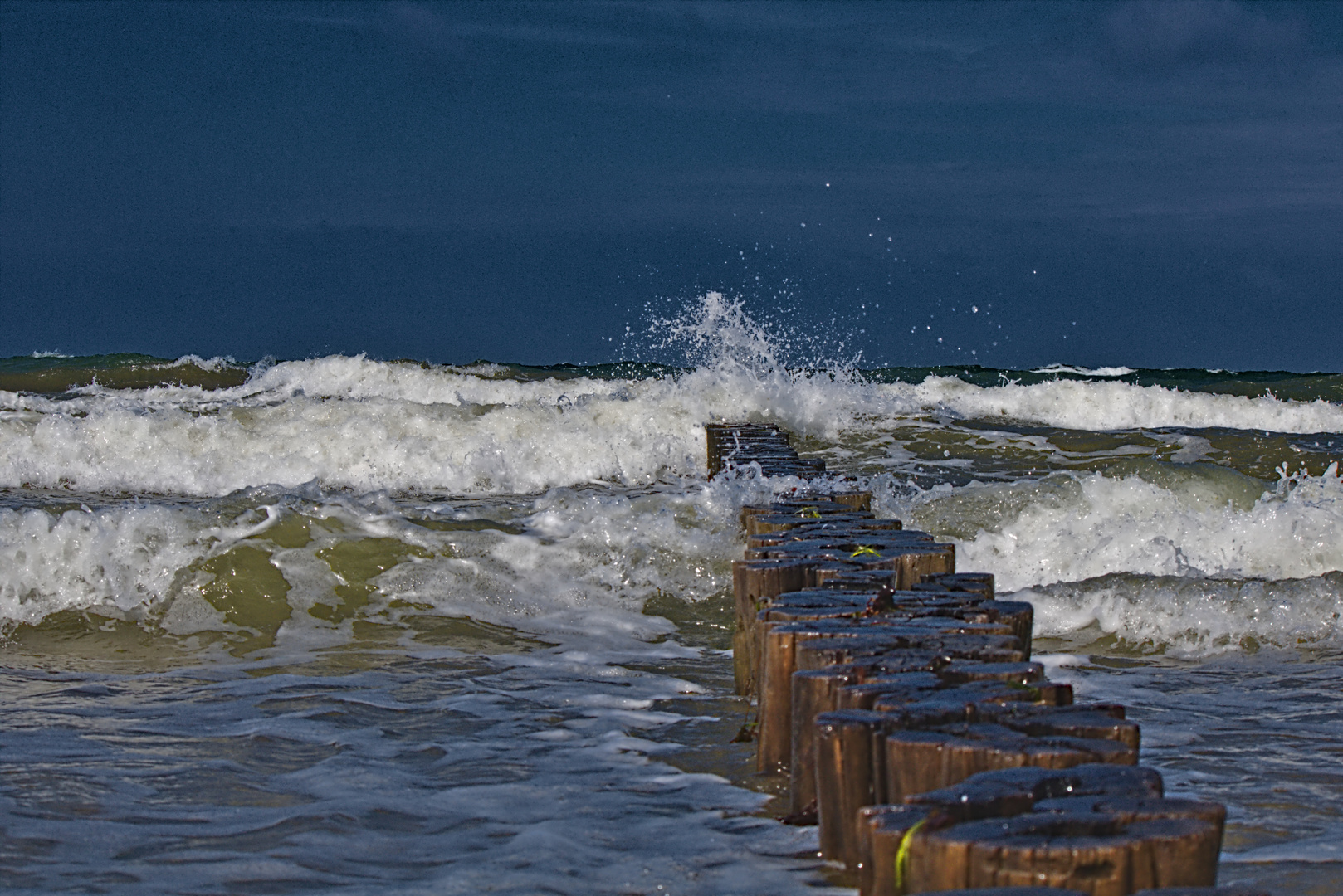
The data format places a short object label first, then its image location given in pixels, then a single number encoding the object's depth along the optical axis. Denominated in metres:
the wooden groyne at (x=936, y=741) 3.42
